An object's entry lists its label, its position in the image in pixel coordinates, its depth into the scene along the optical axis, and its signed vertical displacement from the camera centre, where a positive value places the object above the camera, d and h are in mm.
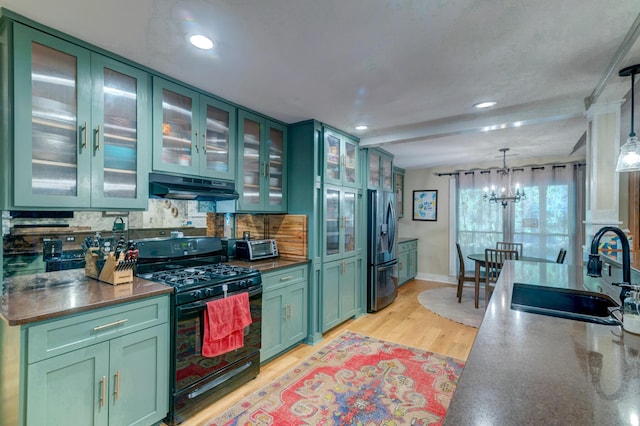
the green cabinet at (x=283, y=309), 2604 -903
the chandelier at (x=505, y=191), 4492 +395
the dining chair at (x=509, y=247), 4806 -538
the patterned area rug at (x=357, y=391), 1975 -1353
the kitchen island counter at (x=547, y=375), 675 -454
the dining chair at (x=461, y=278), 4509 -980
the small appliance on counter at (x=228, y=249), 2908 -358
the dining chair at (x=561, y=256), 4031 -555
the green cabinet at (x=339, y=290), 3285 -908
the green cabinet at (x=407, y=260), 5387 -890
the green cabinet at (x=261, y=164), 2797 +487
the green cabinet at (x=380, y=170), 4215 +655
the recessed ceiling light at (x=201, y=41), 1671 +982
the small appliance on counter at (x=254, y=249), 2914 -367
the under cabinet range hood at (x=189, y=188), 2115 +187
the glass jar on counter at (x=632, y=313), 1138 -381
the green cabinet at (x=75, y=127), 1576 +507
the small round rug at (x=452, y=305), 3898 -1350
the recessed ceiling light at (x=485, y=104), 2586 +970
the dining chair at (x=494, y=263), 4090 -674
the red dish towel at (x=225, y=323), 2027 -794
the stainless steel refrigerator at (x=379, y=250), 4027 -499
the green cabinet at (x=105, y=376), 1405 -863
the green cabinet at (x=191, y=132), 2163 +640
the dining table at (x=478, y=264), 4284 -726
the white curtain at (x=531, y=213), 4637 +30
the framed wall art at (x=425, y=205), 5973 +183
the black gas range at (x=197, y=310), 1902 -668
